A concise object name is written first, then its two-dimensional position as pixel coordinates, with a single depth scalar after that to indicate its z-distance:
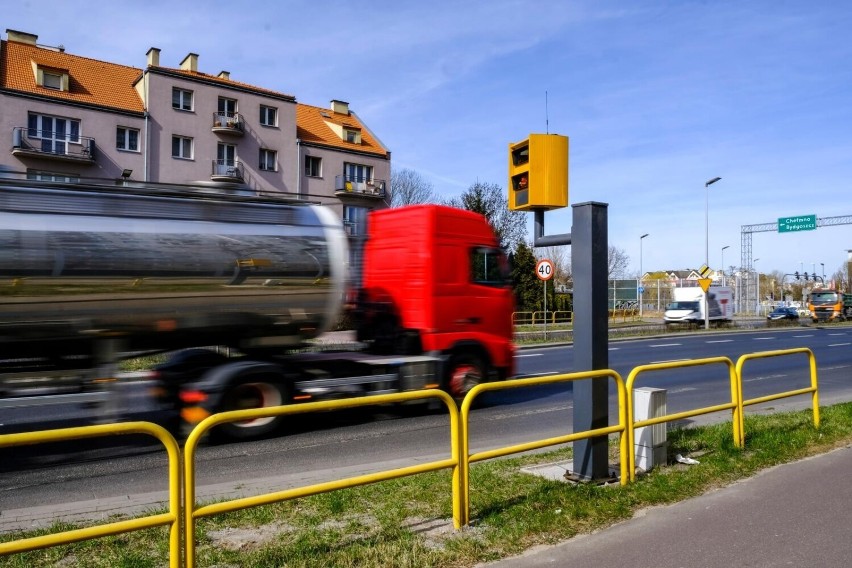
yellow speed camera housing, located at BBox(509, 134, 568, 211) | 6.05
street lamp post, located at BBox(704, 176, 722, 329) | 43.06
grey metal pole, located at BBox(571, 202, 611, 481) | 5.97
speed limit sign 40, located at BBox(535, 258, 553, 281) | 25.74
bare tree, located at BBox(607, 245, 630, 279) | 85.94
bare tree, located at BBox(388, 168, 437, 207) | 58.81
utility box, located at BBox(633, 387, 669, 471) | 6.56
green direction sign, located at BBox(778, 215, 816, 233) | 47.09
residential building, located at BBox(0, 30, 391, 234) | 36.66
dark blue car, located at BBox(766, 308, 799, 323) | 54.75
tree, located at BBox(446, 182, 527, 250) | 51.66
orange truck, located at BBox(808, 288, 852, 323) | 55.70
